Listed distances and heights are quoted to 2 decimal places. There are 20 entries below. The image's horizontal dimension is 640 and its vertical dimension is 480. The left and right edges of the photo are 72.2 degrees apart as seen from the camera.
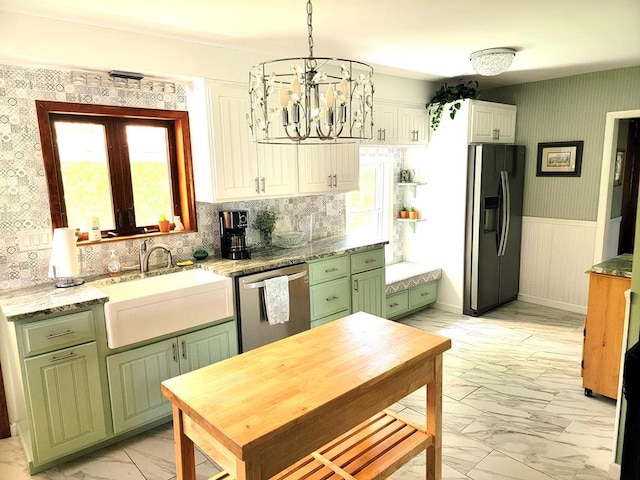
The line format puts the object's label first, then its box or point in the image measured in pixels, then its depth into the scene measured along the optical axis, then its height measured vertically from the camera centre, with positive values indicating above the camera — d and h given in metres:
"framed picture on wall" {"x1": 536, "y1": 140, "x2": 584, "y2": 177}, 4.59 +0.06
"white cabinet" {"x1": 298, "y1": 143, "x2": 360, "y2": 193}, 3.71 +0.03
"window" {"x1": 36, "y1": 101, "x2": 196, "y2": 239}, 2.83 +0.07
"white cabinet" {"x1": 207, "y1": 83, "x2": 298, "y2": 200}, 3.16 +0.13
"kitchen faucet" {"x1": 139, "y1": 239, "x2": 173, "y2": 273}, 3.08 -0.55
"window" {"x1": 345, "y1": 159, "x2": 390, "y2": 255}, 4.76 -0.37
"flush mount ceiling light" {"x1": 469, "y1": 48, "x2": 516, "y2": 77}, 3.41 +0.84
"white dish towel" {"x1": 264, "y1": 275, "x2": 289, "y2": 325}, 3.15 -0.91
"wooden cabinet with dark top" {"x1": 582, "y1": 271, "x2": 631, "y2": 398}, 2.86 -1.12
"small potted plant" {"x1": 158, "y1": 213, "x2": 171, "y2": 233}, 3.30 -0.37
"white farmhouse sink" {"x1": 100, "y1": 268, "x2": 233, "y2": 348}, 2.53 -0.79
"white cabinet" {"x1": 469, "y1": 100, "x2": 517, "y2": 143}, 4.49 +0.47
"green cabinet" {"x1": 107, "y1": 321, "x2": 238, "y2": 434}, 2.58 -1.20
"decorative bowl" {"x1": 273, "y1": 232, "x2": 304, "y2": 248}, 3.78 -0.58
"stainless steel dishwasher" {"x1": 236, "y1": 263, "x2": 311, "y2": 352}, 3.08 -0.99
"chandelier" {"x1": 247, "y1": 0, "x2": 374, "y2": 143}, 1.57 +0.26
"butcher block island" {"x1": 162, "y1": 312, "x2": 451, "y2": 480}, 1.49 -0.83
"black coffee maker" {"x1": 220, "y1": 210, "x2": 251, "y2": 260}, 3.37 -0.47
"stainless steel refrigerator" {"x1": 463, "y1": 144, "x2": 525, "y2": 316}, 4.47 -0.58
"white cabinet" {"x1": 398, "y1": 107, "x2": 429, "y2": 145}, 4.50 +0.45
